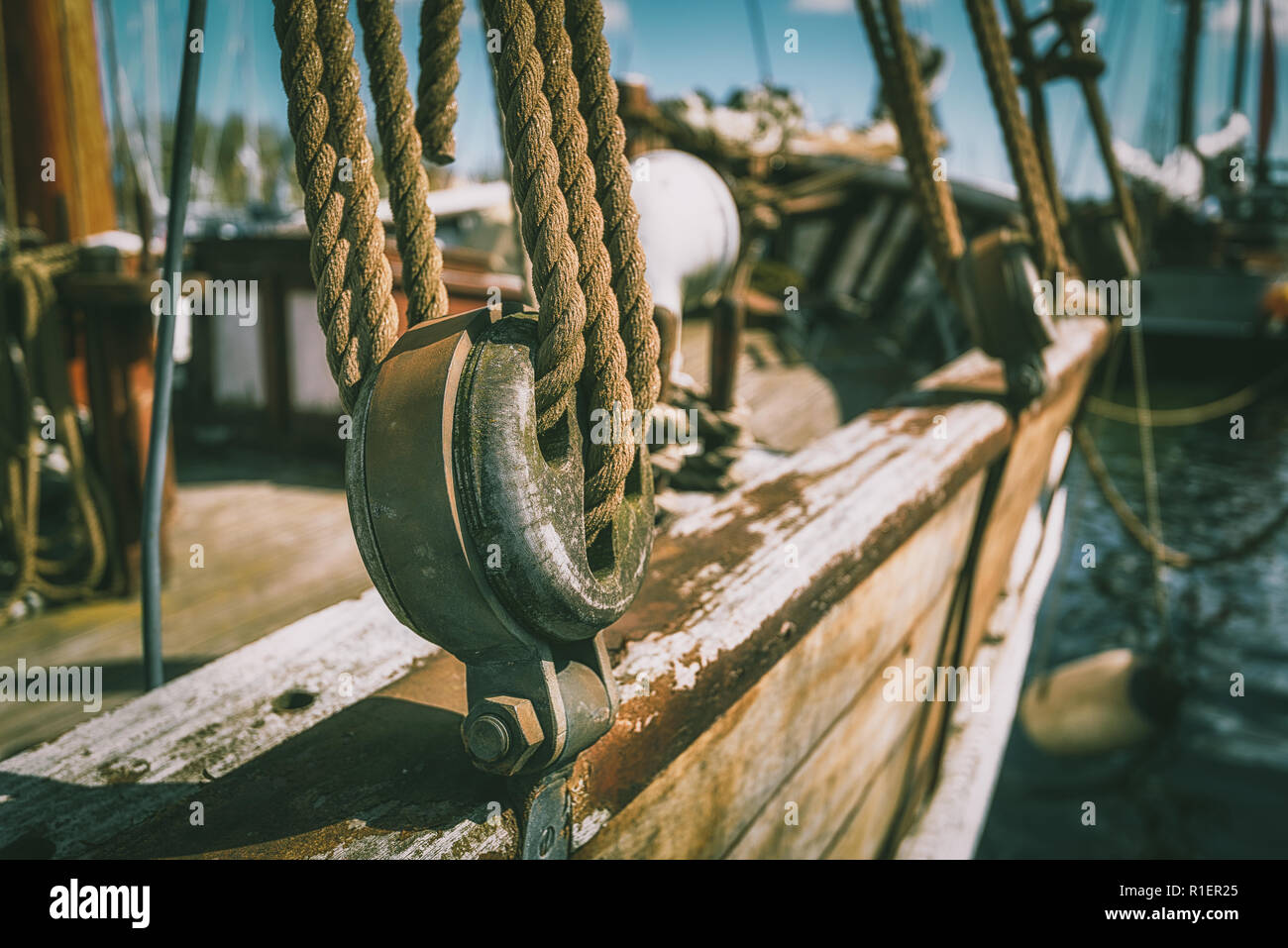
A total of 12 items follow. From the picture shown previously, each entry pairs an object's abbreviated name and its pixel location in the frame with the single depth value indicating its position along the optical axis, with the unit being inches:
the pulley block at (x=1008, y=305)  94.9
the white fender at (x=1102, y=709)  206.5
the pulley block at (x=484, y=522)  29.8
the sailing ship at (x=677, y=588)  35.4
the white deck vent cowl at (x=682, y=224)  91.7
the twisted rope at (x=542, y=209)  31.6
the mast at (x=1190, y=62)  844.6
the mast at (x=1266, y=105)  1098.1
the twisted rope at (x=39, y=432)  104.7
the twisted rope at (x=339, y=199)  32.5
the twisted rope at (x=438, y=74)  34.9
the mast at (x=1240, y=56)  948.6
